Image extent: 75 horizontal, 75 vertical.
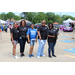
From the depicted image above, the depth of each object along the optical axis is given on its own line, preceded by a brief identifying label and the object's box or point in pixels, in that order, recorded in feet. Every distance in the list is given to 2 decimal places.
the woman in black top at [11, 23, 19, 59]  15.11
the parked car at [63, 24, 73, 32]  68.74
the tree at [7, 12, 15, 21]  306.76
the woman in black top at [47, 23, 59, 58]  15.21
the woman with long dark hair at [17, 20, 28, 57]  15.38
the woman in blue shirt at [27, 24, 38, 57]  15.26
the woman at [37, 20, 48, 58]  15.21
